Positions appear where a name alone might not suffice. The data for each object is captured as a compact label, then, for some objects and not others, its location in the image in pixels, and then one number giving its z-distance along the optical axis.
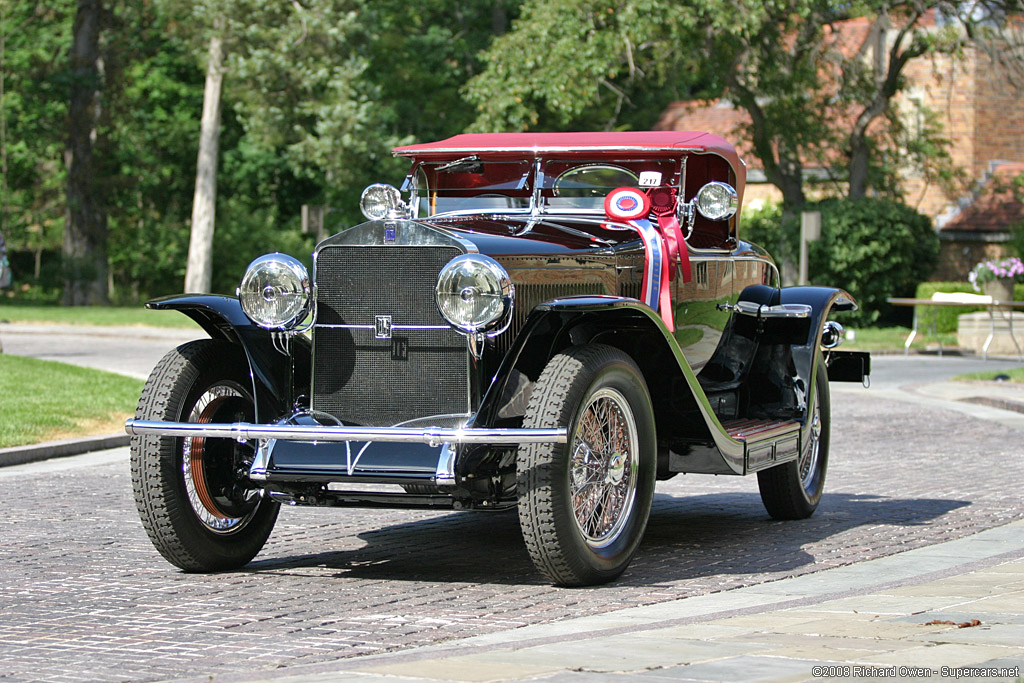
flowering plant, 26.58
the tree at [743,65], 27.98
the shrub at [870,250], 31.53
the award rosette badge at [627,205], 7.54
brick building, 34.62
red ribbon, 7.49
